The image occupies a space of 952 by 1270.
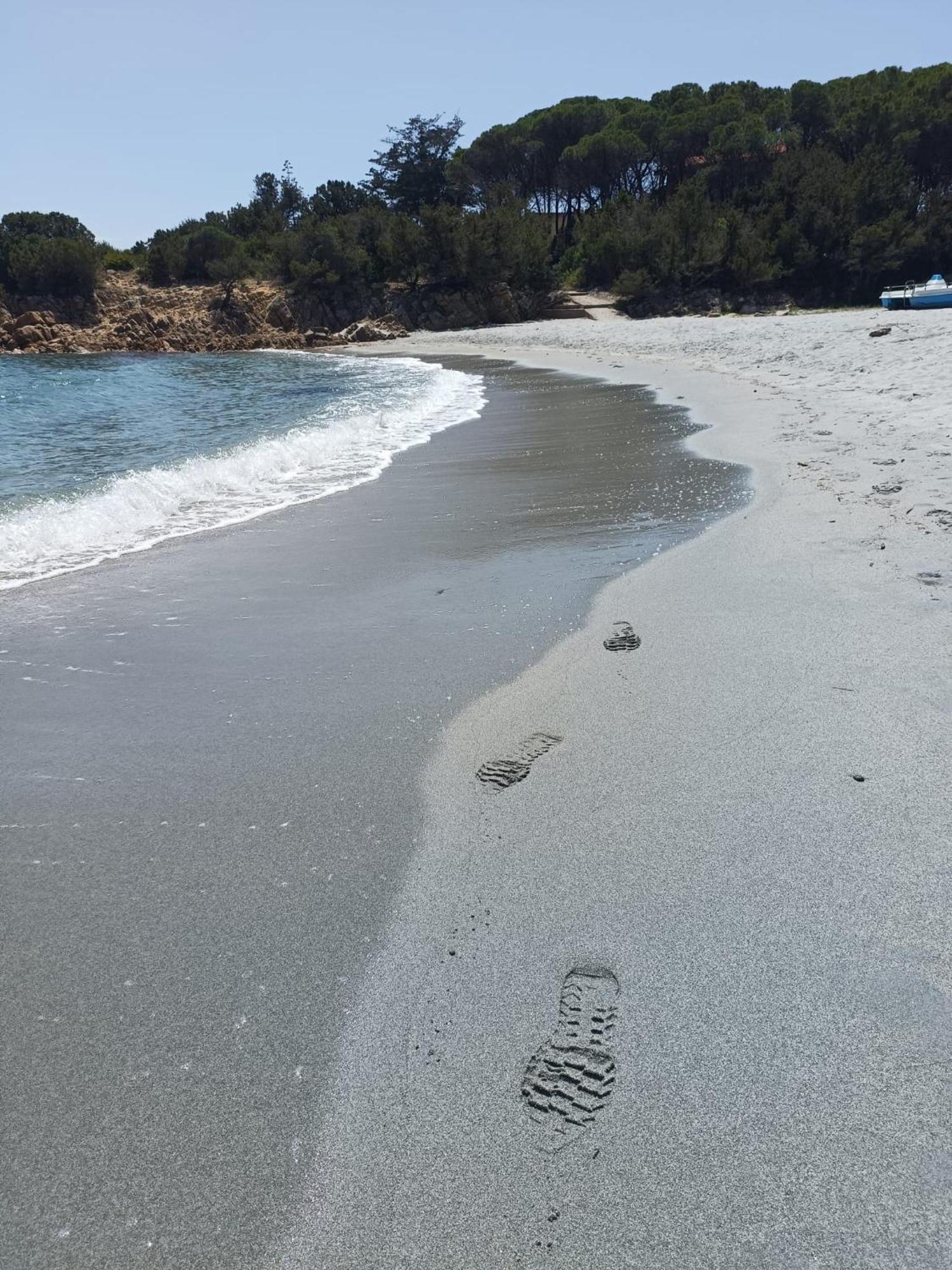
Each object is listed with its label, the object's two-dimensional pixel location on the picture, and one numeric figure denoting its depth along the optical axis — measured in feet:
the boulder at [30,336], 134.62
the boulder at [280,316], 148.05
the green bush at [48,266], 144.97
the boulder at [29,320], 138.41
